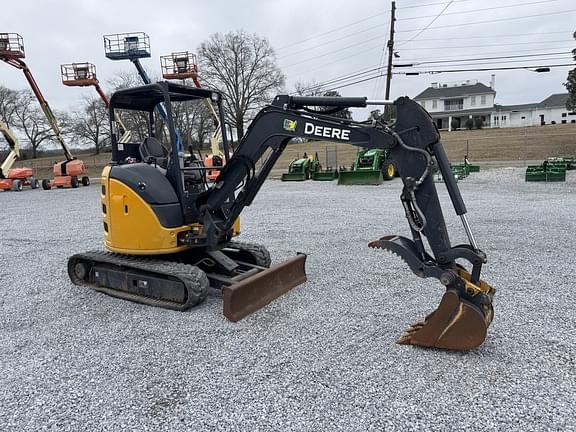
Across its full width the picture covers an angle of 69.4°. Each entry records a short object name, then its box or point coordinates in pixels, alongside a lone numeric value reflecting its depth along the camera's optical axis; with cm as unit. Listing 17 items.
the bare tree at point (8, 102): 5894
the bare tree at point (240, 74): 4559
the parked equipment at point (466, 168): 1914
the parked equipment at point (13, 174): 2199
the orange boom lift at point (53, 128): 2180
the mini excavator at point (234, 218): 346
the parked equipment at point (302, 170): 2161
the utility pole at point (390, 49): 2732
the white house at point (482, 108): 6550
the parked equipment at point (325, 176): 2085
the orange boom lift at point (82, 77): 2317
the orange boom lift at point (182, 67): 2380
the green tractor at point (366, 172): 1803
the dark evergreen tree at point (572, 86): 2505
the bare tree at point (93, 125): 5953
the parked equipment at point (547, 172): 1606
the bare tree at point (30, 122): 6028
